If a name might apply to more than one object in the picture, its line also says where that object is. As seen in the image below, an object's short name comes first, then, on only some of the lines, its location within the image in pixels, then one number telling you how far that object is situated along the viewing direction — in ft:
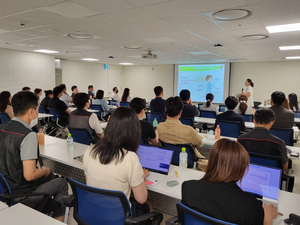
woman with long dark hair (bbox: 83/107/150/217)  5.01
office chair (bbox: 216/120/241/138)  12.94
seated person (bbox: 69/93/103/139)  11.97
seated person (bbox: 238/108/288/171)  7.68
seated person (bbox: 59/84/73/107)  26.17
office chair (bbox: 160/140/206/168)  8.18
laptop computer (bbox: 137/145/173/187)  6.70
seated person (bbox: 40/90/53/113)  21.22
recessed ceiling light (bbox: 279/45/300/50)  21.51
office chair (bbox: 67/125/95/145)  10.72
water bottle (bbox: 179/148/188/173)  7.10
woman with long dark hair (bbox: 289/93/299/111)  19.75
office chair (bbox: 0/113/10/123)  14.30
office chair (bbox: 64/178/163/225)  4.44
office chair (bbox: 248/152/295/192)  6.82
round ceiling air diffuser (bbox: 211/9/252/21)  11.76
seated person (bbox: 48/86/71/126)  18.97
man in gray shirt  5.89
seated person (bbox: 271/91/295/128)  13.15
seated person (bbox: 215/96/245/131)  13.56
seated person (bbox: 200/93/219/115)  19.34
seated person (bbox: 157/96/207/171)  8.57
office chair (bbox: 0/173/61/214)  5.53
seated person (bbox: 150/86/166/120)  17.95
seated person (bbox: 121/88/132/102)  26.01
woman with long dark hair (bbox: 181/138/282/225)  3.82
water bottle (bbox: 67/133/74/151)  9.20
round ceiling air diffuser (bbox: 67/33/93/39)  18.56
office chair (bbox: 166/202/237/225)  3.39
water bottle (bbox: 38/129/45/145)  9.76
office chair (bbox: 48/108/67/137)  19.26
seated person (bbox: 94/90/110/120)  23.78
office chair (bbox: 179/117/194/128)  14.89
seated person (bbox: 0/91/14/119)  14.79
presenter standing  27.05
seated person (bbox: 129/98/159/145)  8.96
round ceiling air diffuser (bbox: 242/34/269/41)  17.27
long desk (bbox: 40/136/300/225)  5.28
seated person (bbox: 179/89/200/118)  16.39
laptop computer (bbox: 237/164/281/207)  5.26
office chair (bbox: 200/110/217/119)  18.18
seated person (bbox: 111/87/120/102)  34.08
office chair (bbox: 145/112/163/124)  17.27
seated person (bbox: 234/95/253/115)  17.30
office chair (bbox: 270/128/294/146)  11.25
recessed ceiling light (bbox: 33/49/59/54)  28.50
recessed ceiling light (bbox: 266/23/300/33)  14.34
